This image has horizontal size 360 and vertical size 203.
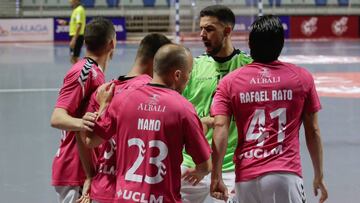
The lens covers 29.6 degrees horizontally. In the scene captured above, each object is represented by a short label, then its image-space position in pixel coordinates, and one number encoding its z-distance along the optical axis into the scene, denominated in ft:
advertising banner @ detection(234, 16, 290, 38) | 96.85
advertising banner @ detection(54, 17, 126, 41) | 98.58
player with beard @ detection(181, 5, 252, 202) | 14.25
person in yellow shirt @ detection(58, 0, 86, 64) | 57.31
